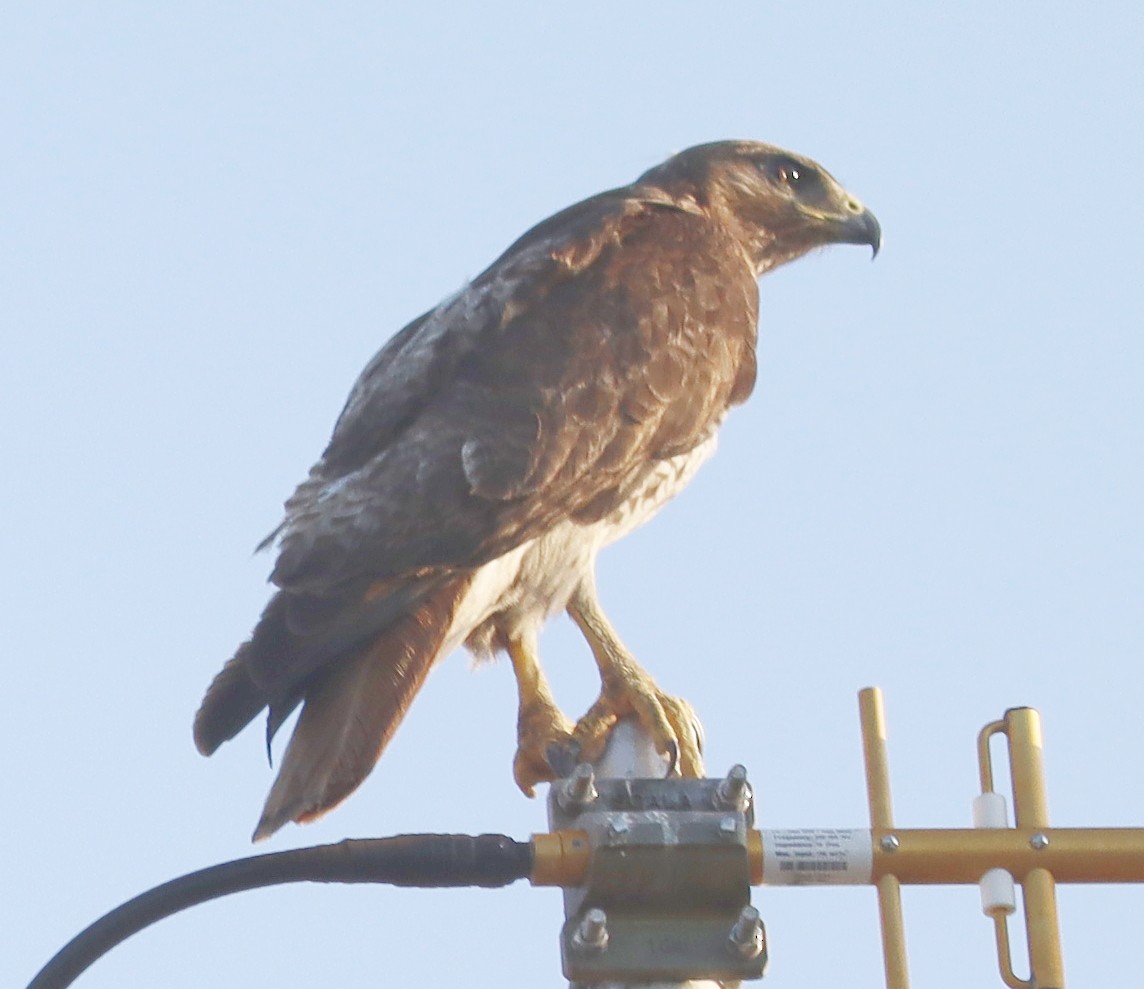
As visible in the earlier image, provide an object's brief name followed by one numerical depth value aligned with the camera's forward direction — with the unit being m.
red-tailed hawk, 11.23
